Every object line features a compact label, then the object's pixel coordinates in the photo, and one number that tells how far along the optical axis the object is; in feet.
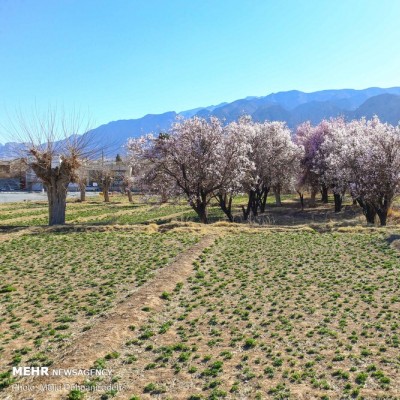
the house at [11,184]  403.34
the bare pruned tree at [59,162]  105.50
